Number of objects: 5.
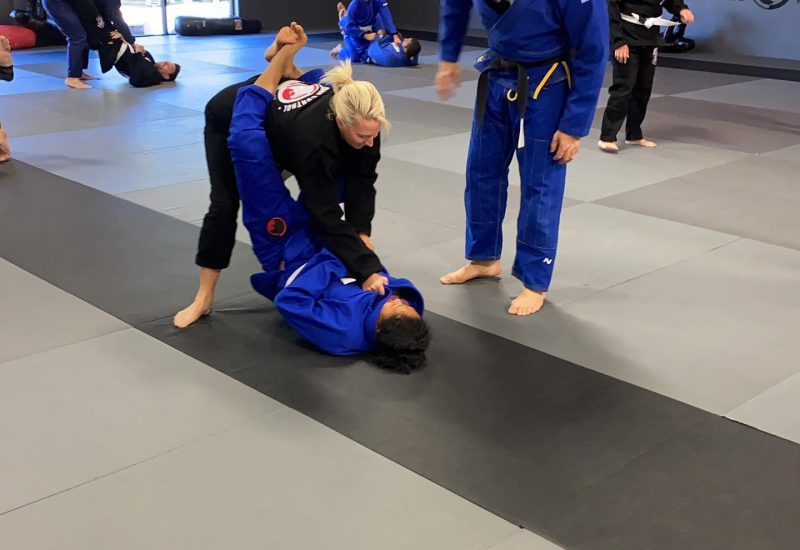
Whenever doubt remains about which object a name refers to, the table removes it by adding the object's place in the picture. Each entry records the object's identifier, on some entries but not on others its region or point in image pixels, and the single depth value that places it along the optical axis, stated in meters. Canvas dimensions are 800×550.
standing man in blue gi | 3.73
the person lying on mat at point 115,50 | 9.14
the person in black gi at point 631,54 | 6.79
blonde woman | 3.42
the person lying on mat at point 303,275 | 3.47
